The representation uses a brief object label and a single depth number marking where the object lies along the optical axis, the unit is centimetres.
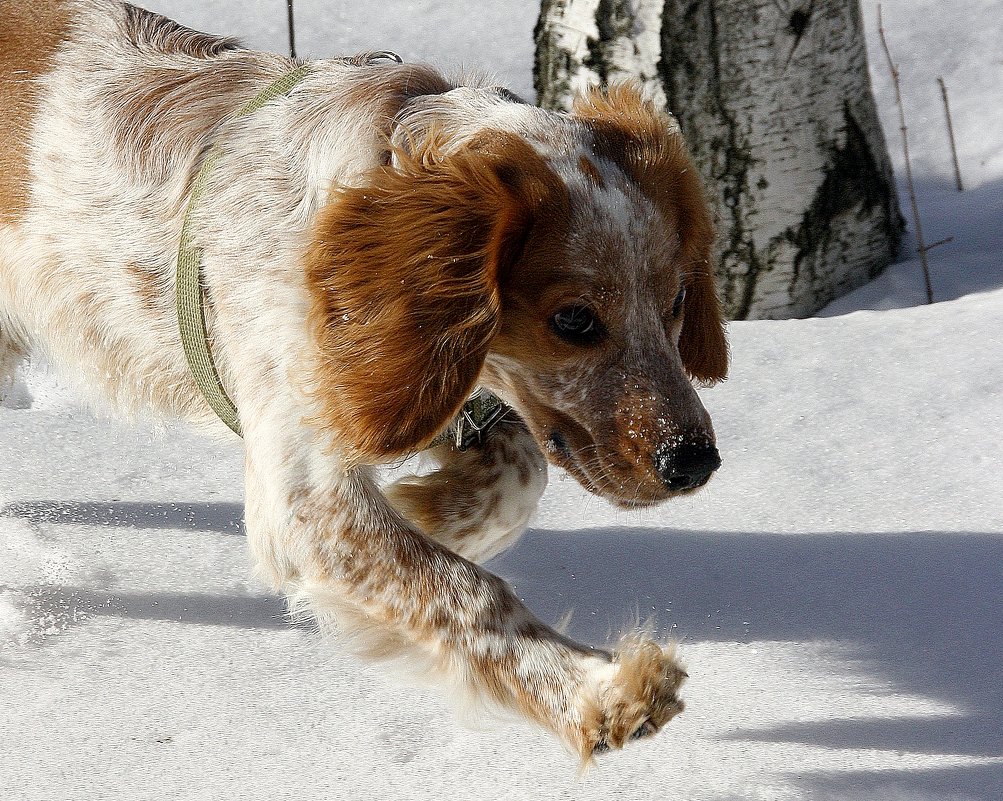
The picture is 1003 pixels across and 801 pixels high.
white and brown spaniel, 386
